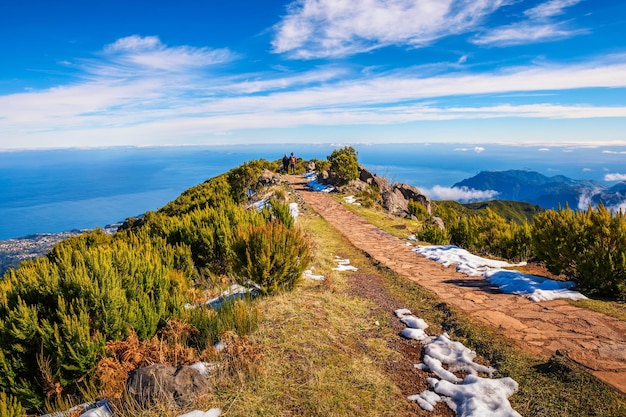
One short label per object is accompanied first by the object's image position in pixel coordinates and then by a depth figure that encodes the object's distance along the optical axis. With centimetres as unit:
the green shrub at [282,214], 953
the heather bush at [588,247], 538
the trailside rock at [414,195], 2221
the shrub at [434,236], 1127
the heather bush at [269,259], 558
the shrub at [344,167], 2158
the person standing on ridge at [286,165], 3297
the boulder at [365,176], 2408
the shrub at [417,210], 1922
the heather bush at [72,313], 337
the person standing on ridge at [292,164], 3138
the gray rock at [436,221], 1525
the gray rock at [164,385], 294
